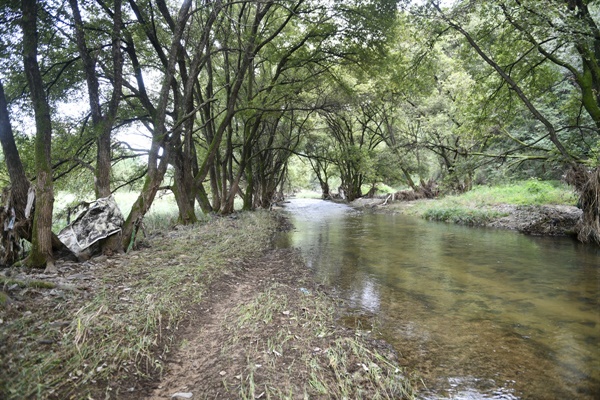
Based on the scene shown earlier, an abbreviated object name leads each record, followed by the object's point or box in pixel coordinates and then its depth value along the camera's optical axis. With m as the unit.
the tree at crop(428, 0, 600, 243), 8.14
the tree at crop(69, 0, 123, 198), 6.85
